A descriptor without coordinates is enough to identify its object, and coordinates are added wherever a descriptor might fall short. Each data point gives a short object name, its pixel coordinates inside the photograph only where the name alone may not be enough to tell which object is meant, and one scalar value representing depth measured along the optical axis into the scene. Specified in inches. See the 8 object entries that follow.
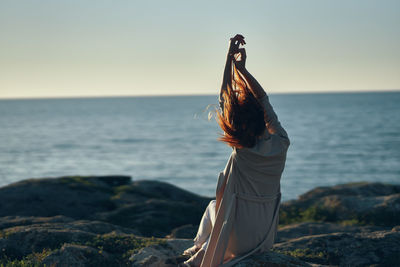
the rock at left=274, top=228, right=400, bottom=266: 295.4
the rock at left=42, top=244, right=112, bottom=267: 264.7
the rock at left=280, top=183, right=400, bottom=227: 473.1
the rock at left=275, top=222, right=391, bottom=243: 415.2
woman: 211.6
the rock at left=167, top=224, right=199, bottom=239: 417.0
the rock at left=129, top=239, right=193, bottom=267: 258.5
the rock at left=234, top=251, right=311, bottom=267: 229.5
